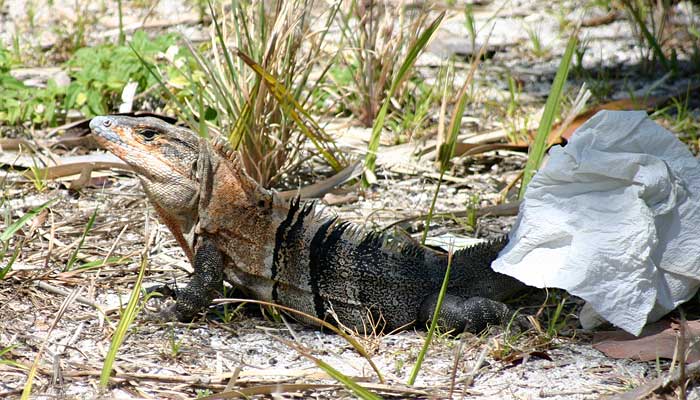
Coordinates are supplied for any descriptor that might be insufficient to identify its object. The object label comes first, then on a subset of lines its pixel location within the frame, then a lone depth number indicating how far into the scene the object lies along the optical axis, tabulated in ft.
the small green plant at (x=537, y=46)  44.86
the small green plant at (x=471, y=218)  28.32
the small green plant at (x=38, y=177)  30.50
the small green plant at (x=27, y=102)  34.88
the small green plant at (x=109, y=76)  35.06
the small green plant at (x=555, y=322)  22.02
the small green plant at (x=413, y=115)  35.29
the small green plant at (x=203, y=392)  18.66
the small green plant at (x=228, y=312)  22.97
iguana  22.95
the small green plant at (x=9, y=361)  18.88
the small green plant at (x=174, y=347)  20.62
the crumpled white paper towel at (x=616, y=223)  21.35
